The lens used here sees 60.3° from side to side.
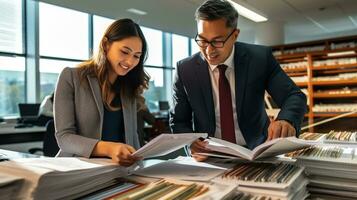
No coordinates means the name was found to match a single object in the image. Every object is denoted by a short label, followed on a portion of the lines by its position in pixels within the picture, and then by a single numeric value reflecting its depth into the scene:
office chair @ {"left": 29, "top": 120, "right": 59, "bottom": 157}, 3.06
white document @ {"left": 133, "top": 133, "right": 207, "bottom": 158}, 0.85
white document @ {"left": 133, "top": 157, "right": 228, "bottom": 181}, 0.80
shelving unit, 5.41
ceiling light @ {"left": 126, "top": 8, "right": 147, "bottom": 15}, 6.14
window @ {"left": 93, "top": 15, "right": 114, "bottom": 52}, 6.89
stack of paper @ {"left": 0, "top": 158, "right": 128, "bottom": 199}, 0.59
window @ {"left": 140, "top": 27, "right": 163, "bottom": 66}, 8.82
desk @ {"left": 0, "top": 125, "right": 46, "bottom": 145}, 4.34
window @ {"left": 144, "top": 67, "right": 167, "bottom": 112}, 8.88
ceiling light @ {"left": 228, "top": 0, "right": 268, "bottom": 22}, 5.50
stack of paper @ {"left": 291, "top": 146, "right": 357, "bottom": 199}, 0.81
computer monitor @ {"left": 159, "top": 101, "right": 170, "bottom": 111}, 8.55
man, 1.24
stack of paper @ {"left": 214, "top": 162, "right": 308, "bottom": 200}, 0.68
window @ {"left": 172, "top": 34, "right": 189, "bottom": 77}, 9.61
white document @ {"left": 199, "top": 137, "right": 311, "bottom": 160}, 0.82
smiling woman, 1.21
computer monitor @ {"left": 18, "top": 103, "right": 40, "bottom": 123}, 5.08
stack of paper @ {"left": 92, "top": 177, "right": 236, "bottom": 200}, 0.61
